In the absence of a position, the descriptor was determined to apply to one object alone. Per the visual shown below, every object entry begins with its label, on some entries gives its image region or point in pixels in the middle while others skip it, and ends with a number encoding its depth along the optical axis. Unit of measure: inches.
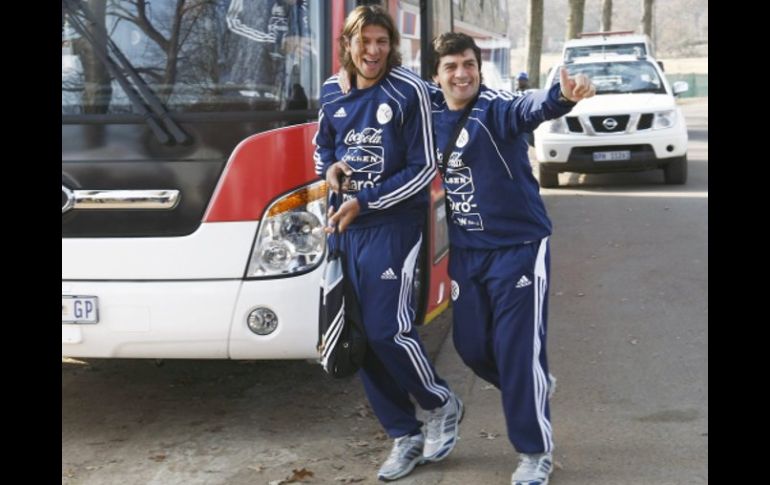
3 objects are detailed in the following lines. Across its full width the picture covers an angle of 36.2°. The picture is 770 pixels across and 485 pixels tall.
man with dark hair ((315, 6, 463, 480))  189.9
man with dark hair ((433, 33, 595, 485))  184.9
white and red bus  209.0
